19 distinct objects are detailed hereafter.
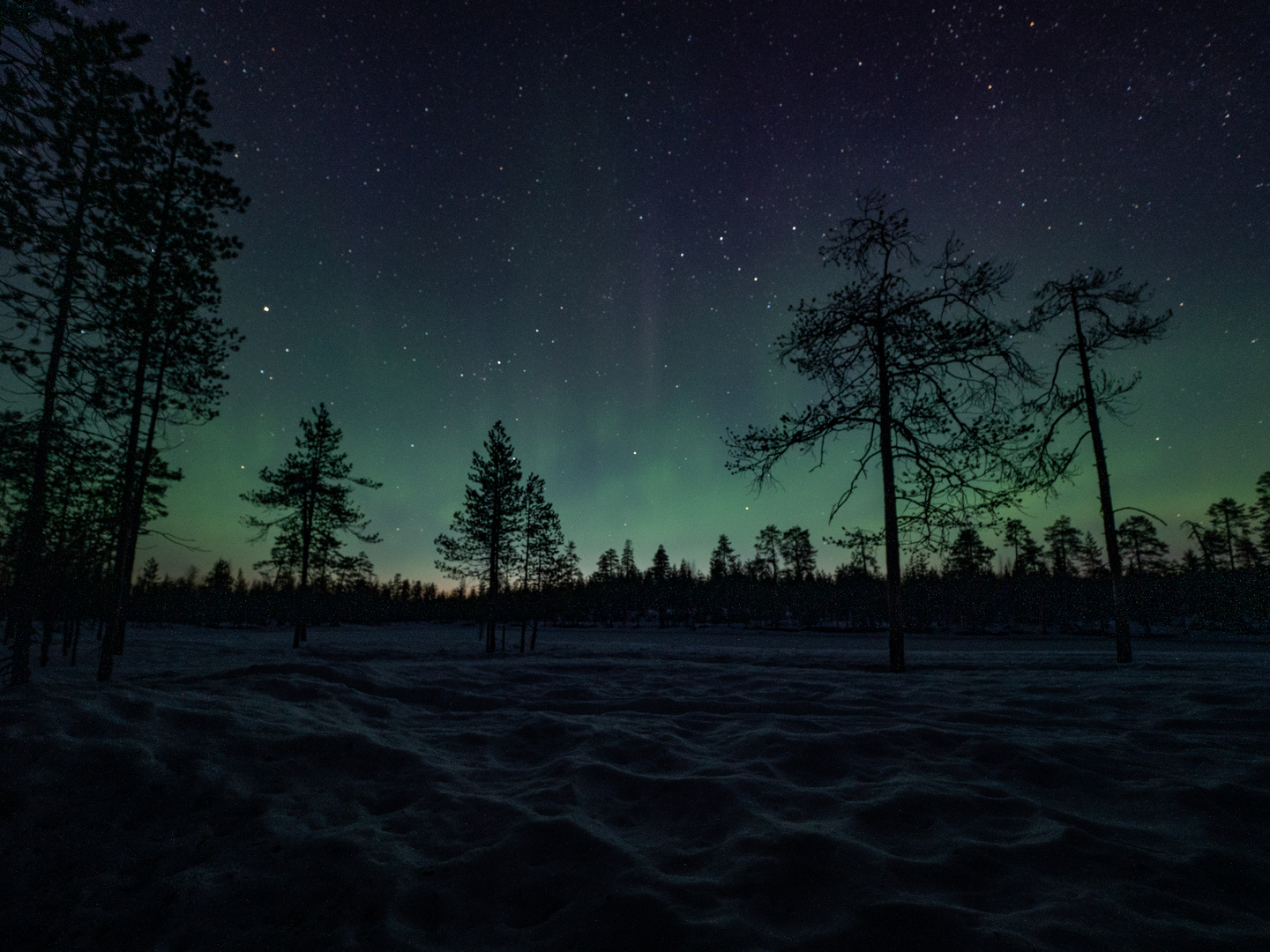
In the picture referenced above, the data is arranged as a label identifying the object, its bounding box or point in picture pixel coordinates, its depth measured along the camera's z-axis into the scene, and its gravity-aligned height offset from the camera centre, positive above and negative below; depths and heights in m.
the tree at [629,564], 83.98 -0.25
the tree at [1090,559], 58.48 +1.14
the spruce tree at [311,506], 23.47 +2.58
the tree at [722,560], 78.88 +0.76
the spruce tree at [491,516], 24.22 +2.25
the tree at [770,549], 74.56 +2.35
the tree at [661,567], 74.62 -0.57
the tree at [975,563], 45.78 +0.34
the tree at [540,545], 26.41 +1.02
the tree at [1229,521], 45.66 +4.54
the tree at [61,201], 4.82 +3.79
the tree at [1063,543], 55.25 +2.81
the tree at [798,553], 70.84 +1.79
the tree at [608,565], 84.69 -0.46
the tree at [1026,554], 51.78 +1.58
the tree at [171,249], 8.43 +5.92
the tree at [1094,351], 11.67 +5.41
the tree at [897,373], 9.09 +3.85
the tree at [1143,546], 46.75 +2.36
